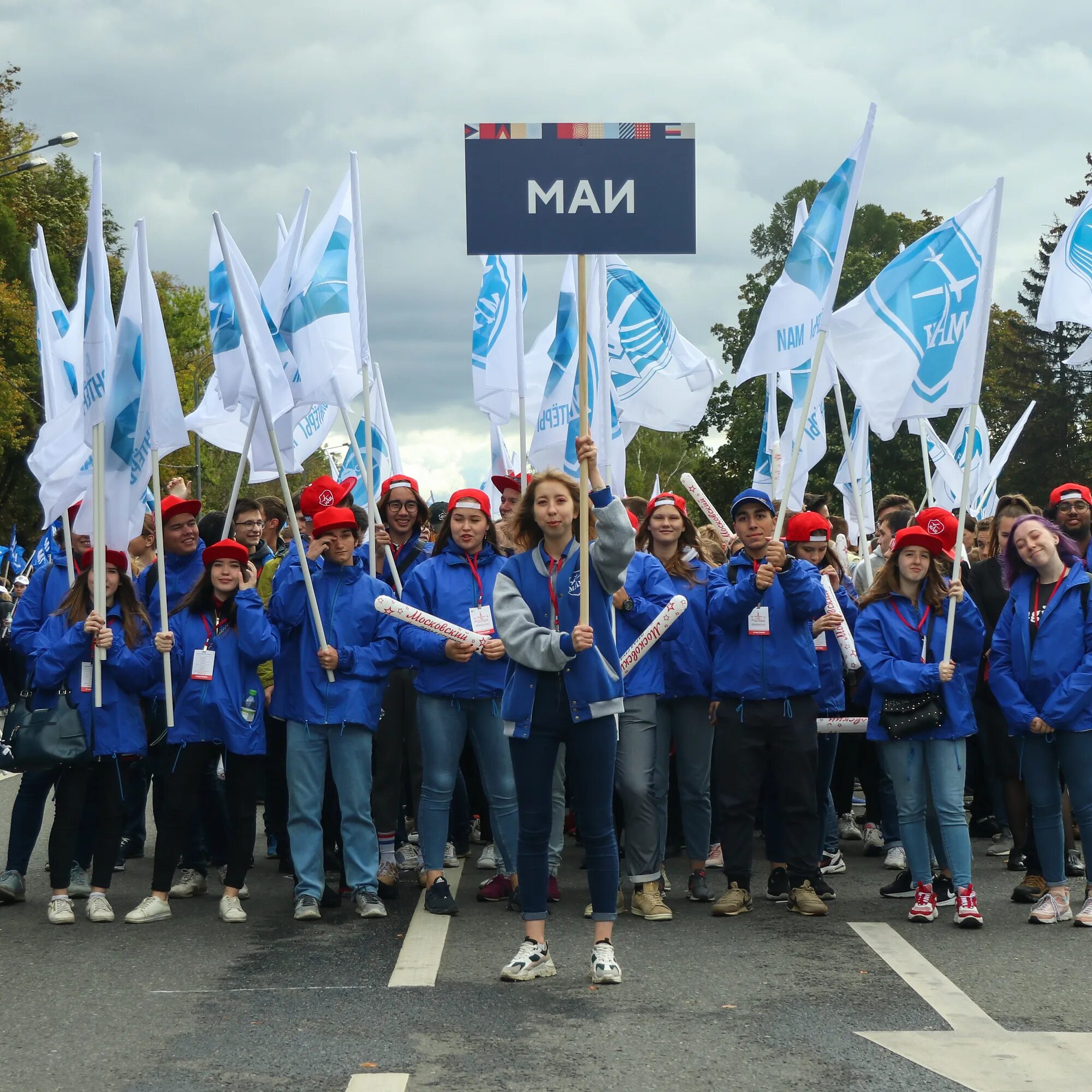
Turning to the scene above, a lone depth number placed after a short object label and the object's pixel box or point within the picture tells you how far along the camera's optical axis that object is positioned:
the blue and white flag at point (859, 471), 15.81
